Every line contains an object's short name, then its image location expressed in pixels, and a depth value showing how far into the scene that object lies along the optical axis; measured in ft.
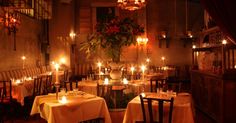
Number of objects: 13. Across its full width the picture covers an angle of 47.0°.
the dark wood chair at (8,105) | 19.47
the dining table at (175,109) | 12.61
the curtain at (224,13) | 8.63
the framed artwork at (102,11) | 41.06
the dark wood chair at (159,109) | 12.12
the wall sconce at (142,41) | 37.75
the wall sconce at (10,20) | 26.45
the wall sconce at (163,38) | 41.06
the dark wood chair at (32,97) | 22.39
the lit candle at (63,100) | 13.57
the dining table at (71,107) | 12.87
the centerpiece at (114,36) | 18.76
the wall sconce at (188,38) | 40.45
